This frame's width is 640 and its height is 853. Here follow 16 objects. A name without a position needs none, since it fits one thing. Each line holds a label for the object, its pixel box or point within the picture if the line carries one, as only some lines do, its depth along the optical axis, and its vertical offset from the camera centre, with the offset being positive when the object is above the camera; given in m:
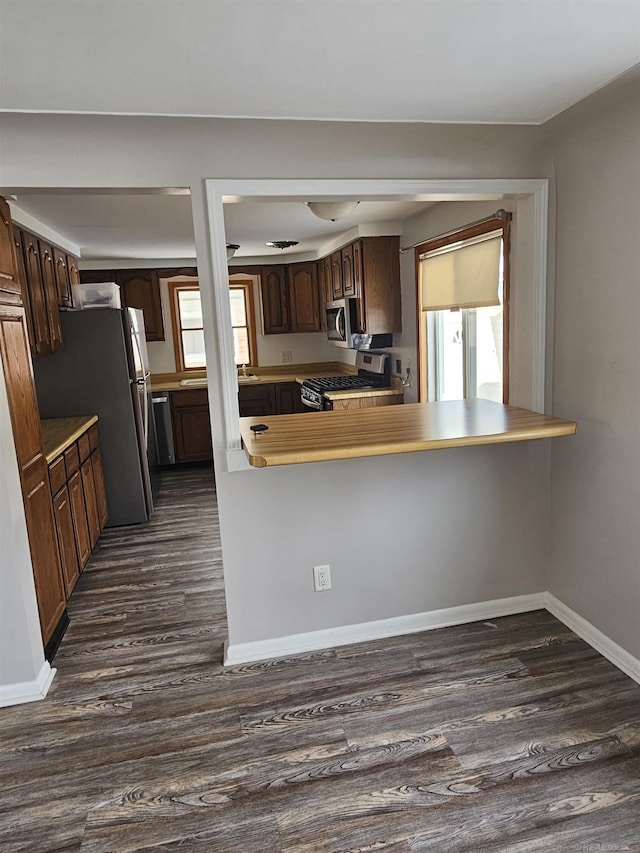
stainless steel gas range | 4.57 -0.44
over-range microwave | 4.52 +0.09
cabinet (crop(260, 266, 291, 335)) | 6.02 +0.37
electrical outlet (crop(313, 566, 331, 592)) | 2.53 -1.10
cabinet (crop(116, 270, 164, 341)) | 5.73 +0.50
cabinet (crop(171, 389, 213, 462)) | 5.63 -0.86
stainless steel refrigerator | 3.91 -0.31
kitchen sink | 5.69 -0.43
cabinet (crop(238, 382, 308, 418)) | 5.80 -0.66
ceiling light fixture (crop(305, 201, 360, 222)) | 2.68 +0.59
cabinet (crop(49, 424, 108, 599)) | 3.01 -0.93
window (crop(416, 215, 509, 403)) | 2.88 +0.07
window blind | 2.91 +0.29
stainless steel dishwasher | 5.51 -0.84
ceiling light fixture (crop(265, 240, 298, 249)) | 4.93 +0.80
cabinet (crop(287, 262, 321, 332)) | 5.95 +0.38
